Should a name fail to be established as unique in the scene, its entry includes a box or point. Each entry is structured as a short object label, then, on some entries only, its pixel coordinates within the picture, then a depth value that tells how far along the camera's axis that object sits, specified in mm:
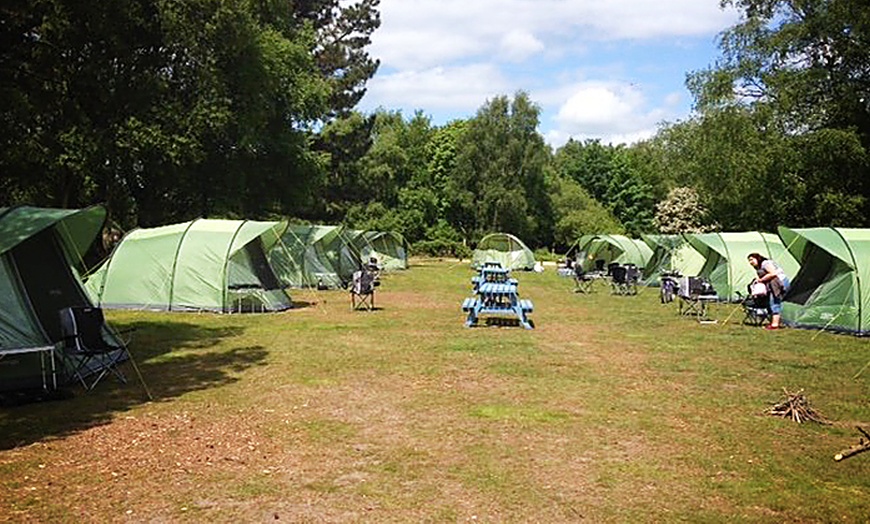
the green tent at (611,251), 29812
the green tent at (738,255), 19359
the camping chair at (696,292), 16250
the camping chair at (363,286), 16909
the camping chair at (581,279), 23641
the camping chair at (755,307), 14602
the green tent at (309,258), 22189
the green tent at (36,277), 8301
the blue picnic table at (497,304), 14065
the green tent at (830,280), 13555
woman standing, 14547
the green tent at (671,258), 23281
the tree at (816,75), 24344
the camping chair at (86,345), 8477
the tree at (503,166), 50156
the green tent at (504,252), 36750
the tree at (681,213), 49656
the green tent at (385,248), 34281
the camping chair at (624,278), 21922
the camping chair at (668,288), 19922
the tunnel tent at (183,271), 15758
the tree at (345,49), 40219
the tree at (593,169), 65375
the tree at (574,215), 52906
